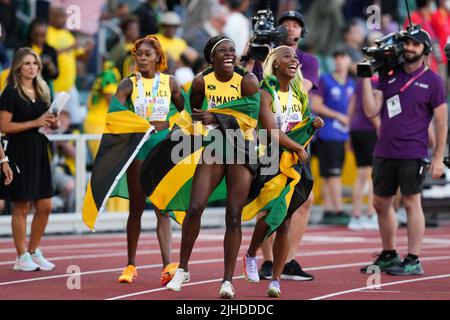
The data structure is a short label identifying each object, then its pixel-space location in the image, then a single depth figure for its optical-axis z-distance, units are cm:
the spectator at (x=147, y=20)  1939
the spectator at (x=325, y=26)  2148
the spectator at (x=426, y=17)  2012
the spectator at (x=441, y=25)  2062
